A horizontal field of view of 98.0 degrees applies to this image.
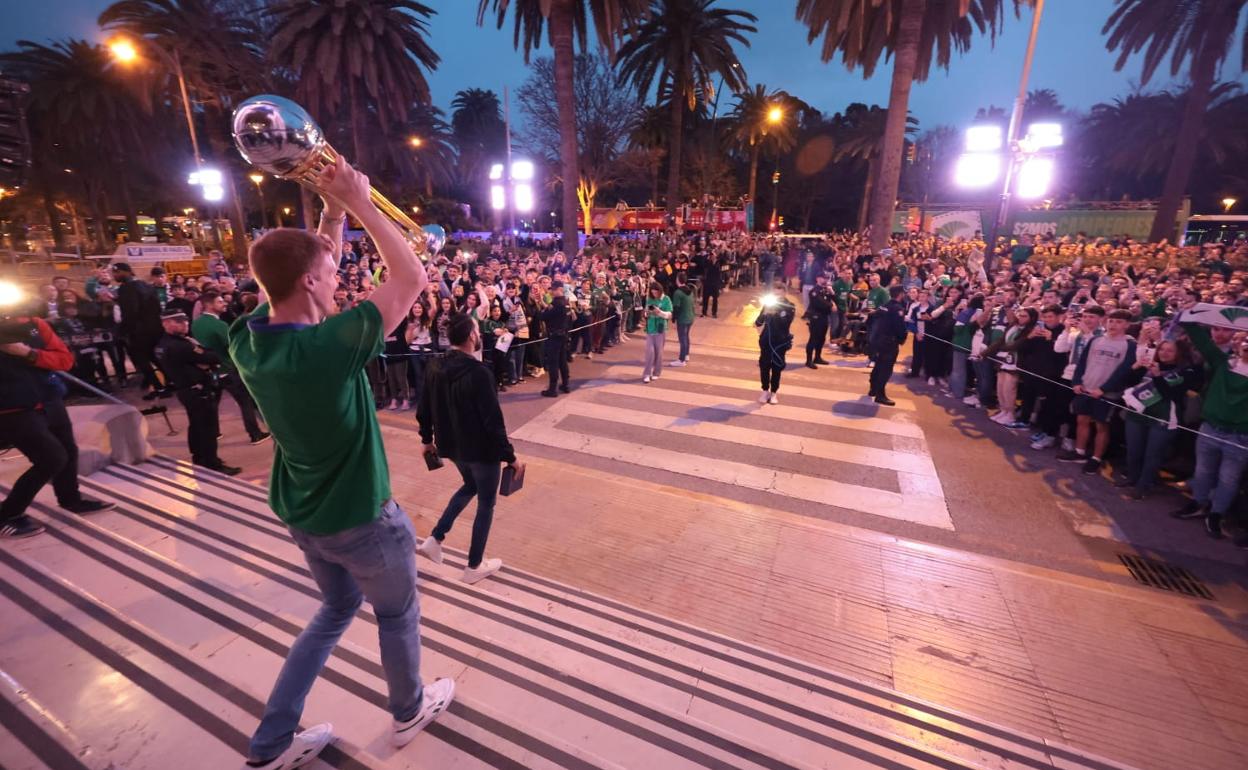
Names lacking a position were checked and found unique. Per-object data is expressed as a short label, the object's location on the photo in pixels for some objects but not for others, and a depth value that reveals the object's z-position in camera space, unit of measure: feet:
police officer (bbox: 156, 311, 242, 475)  20.66
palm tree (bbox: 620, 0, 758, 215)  85.10
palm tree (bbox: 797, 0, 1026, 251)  52.49
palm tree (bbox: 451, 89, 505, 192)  208.17
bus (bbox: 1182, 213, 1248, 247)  106.52
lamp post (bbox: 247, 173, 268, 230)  121.80
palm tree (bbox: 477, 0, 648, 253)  55.57
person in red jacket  12.53
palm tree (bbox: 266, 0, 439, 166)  71.72
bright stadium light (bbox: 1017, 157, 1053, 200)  62.37
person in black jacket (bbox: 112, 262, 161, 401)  30.09
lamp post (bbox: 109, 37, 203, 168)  52.00
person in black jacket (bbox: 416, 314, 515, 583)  12.98
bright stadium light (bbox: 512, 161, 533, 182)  94.18
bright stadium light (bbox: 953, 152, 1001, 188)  61.93
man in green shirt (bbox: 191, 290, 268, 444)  17.25
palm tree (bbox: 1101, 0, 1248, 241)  76.13
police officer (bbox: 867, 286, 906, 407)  31.94
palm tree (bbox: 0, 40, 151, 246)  82.48
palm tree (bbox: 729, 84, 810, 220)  129.70
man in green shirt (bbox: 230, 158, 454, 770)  6.10
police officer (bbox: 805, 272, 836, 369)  38.73
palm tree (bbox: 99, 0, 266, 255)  72.84
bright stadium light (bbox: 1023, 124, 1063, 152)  48.34
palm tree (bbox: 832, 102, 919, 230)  139.54
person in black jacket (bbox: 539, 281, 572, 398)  31.48
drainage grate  16.01
